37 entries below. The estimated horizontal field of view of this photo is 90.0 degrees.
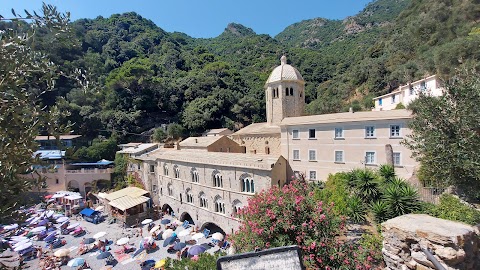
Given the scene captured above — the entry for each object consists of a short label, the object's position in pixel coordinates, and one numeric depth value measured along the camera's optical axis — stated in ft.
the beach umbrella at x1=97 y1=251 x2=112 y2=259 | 77.25
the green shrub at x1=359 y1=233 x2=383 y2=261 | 34.53
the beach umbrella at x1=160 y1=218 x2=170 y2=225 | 101.26
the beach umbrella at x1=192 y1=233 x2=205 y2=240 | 80.48
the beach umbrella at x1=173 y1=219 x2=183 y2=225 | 100.07
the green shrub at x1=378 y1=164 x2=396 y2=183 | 54.59
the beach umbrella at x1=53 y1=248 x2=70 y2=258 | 80.18
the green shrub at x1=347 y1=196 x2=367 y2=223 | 45.39
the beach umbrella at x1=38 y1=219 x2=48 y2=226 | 107.86
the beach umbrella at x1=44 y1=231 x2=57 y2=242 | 94.02
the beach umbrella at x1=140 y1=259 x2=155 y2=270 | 71.66
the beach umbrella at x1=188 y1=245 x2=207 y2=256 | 68.39
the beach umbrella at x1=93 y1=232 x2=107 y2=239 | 89.76
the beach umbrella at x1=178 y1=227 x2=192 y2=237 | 86.12
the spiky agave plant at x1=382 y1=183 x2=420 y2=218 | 42.01
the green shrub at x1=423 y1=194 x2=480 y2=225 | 35.83
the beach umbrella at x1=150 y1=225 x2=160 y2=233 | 91.50
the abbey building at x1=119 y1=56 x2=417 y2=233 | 66.74
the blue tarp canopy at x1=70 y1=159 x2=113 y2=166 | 141.69
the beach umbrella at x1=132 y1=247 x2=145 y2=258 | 79.97
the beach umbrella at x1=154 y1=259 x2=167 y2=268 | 67.08
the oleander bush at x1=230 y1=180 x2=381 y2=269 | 27.35
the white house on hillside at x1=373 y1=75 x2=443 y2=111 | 91.30
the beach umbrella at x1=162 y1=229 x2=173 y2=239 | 86.20
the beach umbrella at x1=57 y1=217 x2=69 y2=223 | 103.23
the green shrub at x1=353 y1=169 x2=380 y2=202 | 49.65
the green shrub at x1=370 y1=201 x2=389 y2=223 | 43.37
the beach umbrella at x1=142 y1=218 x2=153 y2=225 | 101.35
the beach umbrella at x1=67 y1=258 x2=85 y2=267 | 72.87
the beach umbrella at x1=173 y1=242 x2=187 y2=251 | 76.70
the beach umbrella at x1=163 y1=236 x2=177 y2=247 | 82.67
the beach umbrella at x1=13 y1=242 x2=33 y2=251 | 78.61
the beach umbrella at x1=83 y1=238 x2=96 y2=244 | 88.42
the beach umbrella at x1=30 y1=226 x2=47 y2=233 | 98.36
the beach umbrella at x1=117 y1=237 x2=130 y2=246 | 84.19
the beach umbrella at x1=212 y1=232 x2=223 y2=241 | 78.03
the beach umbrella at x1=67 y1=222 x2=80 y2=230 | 100.87
